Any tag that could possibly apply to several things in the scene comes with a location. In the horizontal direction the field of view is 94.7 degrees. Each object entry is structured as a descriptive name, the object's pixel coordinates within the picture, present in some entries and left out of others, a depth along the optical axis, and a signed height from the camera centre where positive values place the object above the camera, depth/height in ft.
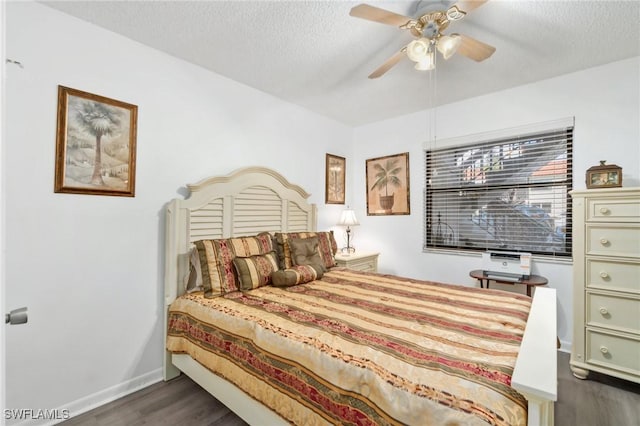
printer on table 8.80 -1.50
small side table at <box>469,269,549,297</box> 8.50 -1.88
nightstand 10.86 -1.74
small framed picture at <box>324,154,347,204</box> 12.73 +1.62
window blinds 9.15 +0.79
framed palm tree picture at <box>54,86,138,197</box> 6.12 +1.51
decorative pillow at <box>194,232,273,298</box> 6.97 -1.19
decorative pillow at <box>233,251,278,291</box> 7.25 -1.42
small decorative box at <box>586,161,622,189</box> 7.32 +1.07
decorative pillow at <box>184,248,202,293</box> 7.68 -1.64
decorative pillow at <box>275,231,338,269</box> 8.82 -1.05
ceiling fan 5.23 +3.62
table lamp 12.34 -0.20
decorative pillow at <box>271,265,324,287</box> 7.60 -1.62
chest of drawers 6.82 -1.57
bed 3.20 -1.88
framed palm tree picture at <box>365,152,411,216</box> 12.31 +1.34
